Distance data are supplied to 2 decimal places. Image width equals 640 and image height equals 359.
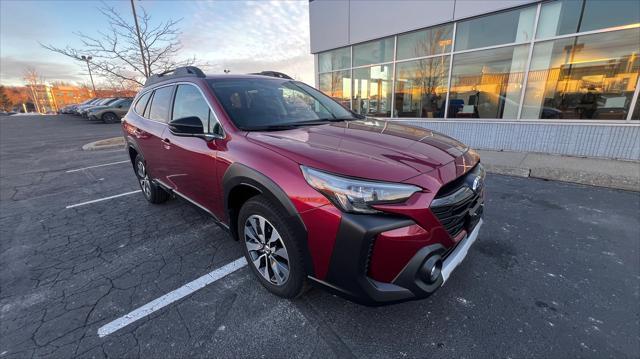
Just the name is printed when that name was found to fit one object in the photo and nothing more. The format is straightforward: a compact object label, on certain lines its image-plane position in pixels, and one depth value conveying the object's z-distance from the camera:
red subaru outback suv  1.67
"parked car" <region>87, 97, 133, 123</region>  20.48
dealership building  6.07
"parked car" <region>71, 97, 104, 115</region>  27.65
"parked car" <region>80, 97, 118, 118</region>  23.16
